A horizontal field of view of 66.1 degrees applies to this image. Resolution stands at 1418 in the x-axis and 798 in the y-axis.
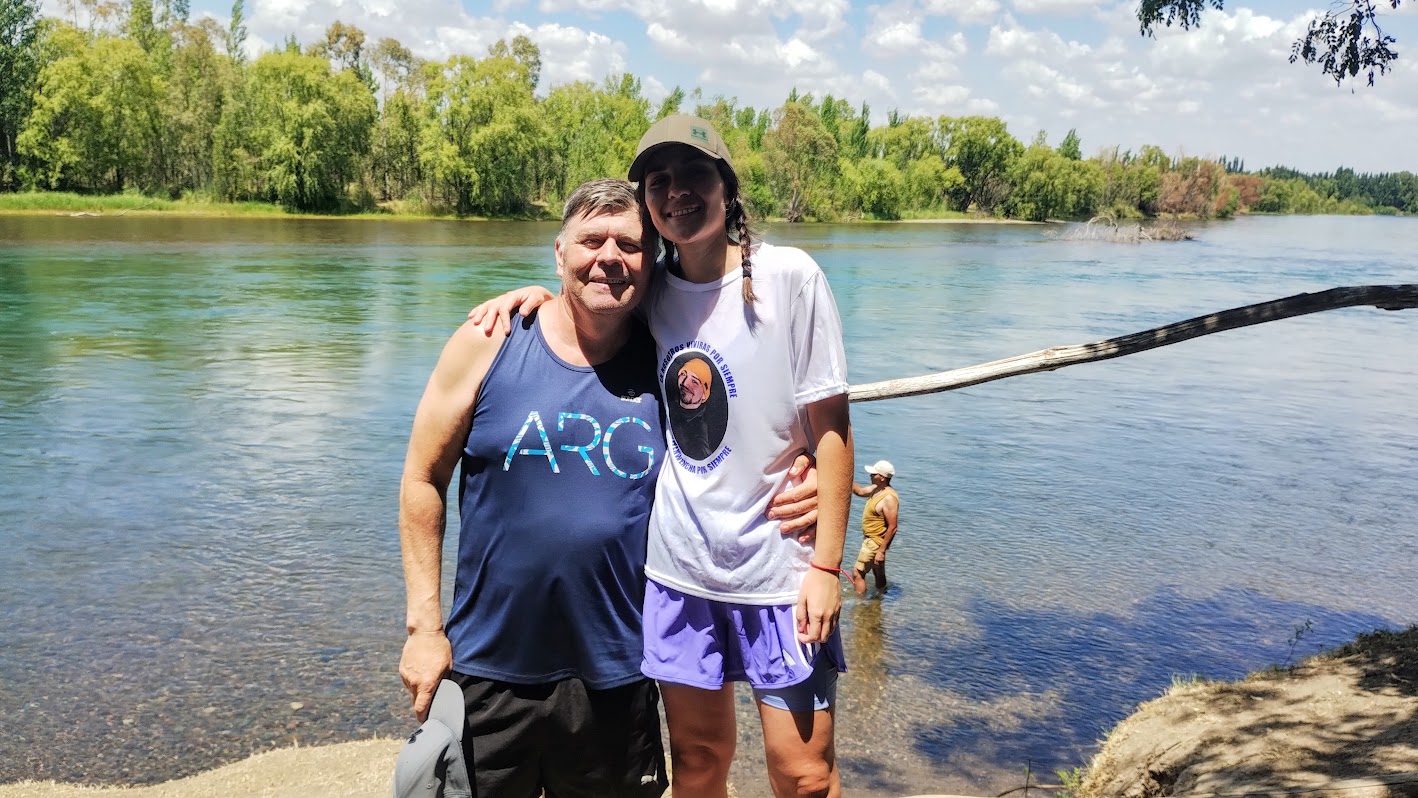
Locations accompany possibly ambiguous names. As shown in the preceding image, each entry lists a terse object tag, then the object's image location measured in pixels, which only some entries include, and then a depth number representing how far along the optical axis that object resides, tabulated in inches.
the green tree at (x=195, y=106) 2775.6
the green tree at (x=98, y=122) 2556.6
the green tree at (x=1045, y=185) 4758.9
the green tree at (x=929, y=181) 4453.7
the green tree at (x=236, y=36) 3508.9
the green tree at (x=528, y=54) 3550.7
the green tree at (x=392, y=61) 3297.2
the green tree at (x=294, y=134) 2647.6
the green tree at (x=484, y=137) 2955.2
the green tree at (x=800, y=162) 3747.5
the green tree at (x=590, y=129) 3309.5
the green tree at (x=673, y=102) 3730.6
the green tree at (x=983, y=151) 4722.0
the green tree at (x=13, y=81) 2571.4
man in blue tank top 118.3
